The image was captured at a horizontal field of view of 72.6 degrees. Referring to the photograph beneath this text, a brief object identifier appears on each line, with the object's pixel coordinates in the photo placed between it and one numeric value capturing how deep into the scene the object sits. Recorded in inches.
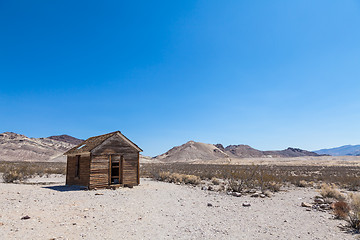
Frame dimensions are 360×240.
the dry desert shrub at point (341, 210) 343.6
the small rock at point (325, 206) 417.8
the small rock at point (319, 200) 475.2
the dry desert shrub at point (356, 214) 294.2
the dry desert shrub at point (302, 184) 765.3
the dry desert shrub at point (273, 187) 636.7
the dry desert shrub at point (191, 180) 776.3
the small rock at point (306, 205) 439.0
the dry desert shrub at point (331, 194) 520.1
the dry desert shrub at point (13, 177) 760.3
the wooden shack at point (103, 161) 598.2
